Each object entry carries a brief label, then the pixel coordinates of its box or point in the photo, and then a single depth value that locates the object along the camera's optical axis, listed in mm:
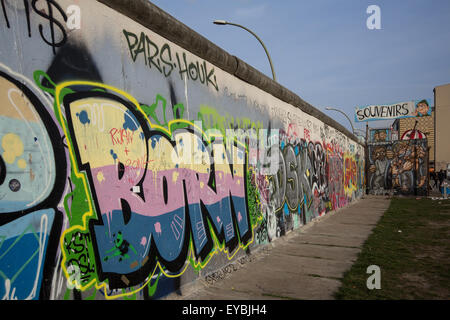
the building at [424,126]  41625
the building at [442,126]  39312
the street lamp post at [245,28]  11582
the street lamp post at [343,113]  28734
